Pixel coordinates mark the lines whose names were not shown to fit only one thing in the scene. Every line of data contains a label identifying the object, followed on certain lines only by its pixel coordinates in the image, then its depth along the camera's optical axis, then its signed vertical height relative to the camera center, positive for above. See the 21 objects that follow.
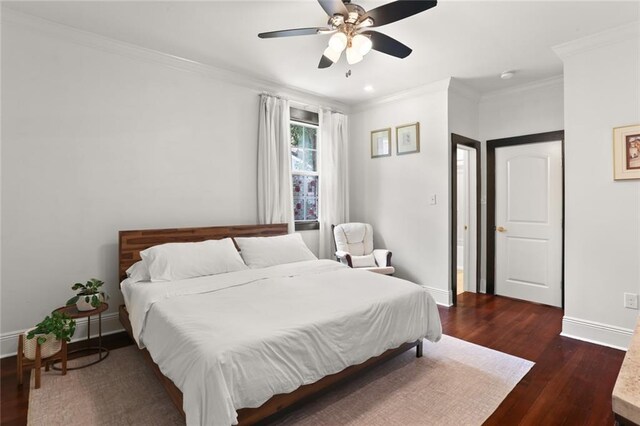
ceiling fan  2.01 +1.25
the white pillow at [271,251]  3.34 -0.44
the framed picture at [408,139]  4.26 +0.94
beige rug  1.90 -1.22
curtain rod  4.06 +1.47
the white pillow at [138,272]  2.81 -0.54
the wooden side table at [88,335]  2.47 -1.09
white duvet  1.52 -0.68
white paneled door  3.95 -0.20
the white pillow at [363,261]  4.21 -0.69
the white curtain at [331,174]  4.67 +0.52
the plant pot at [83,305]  2.52 -0.72
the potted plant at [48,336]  2.20 -0.85
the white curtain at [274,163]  4.01 +0.59
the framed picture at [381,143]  4.60 +0.95
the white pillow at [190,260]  2.77 -0.44
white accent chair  4.15 -0.56
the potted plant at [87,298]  2.53 -0.67
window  4.52 +0.61
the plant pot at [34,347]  2.23 -0.93
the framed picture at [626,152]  2.69 +0.45
